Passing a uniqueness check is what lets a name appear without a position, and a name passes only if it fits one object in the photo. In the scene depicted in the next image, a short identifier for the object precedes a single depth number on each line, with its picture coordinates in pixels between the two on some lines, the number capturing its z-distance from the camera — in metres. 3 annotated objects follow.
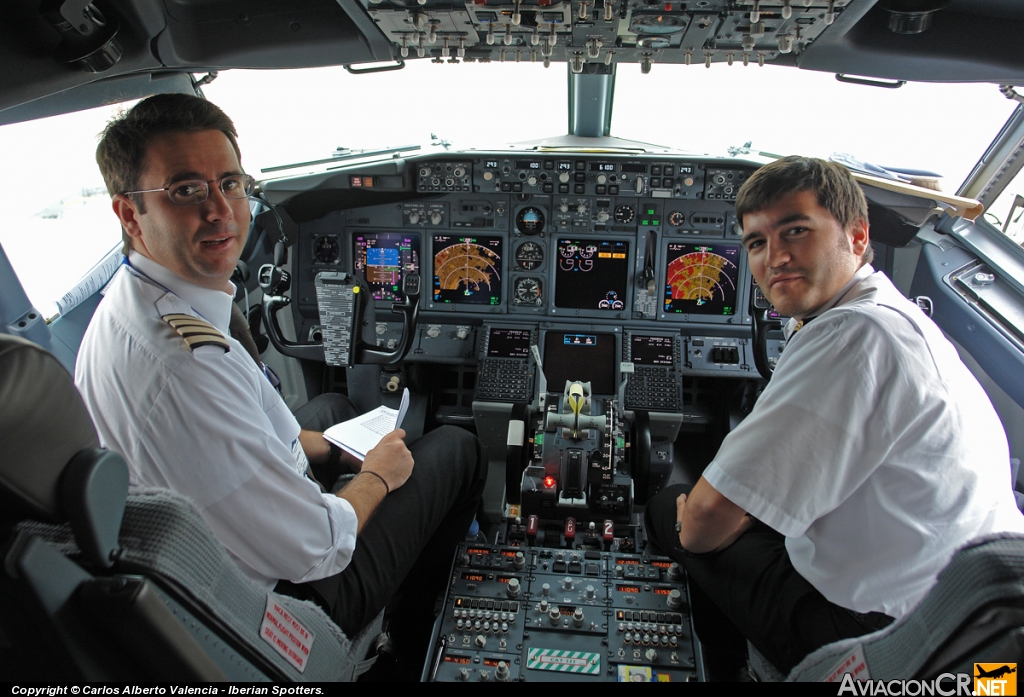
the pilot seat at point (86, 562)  0.64
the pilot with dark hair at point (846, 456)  1.18
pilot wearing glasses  1.12
